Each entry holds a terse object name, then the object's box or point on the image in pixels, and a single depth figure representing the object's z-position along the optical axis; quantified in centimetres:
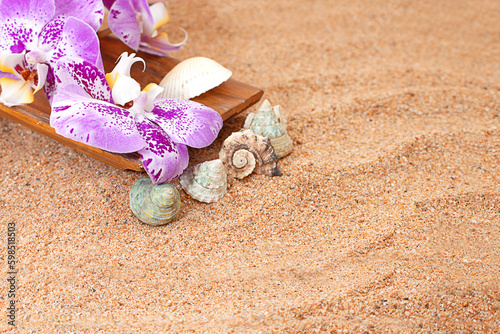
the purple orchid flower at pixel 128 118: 51
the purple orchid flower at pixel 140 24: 56
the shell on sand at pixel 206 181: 54
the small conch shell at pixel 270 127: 56
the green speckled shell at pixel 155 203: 52
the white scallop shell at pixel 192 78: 56
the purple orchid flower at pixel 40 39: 53
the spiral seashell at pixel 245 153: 55
